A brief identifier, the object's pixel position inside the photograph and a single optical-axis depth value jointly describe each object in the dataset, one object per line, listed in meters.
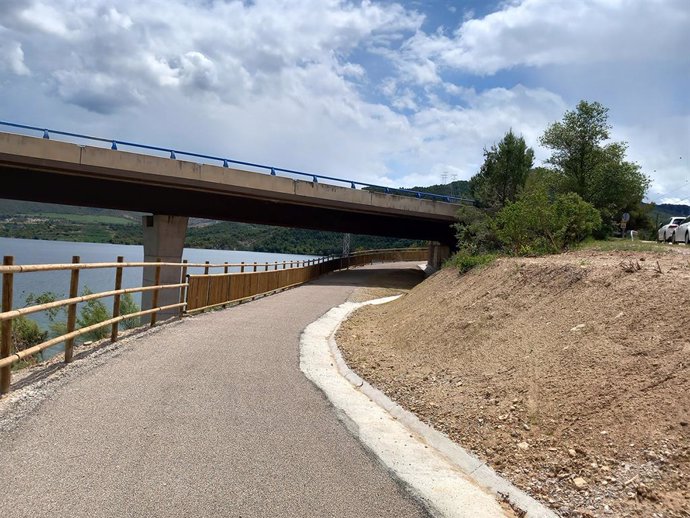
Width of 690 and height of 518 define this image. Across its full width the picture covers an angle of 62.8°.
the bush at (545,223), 15.01
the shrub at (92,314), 20.20
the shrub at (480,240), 20.02
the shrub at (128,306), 23.24
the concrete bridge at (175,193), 28.09
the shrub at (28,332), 19.49
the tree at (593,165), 34.44
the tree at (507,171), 36.66
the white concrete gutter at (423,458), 4.57
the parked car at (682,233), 20.77
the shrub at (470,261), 14.78
